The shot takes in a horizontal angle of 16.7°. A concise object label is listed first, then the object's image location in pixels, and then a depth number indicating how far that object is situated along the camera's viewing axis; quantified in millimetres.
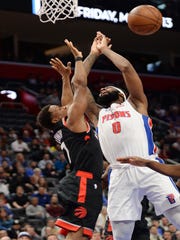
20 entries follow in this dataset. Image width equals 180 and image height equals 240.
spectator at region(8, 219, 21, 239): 12250
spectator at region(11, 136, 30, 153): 17141
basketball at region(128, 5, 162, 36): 7047
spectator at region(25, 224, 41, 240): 12070
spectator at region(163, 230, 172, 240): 12455
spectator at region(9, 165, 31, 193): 14242
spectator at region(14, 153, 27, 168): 15619
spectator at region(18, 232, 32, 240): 10461
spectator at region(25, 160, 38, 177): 15241
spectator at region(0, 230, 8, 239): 11047
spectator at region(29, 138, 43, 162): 16797
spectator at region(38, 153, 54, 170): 16250
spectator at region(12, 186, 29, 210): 13703
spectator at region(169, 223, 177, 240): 12962
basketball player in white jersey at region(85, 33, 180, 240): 6074
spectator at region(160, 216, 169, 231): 13794
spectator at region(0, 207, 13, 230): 12500
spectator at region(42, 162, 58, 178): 15992
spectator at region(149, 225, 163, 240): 12930
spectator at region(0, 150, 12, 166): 15664
